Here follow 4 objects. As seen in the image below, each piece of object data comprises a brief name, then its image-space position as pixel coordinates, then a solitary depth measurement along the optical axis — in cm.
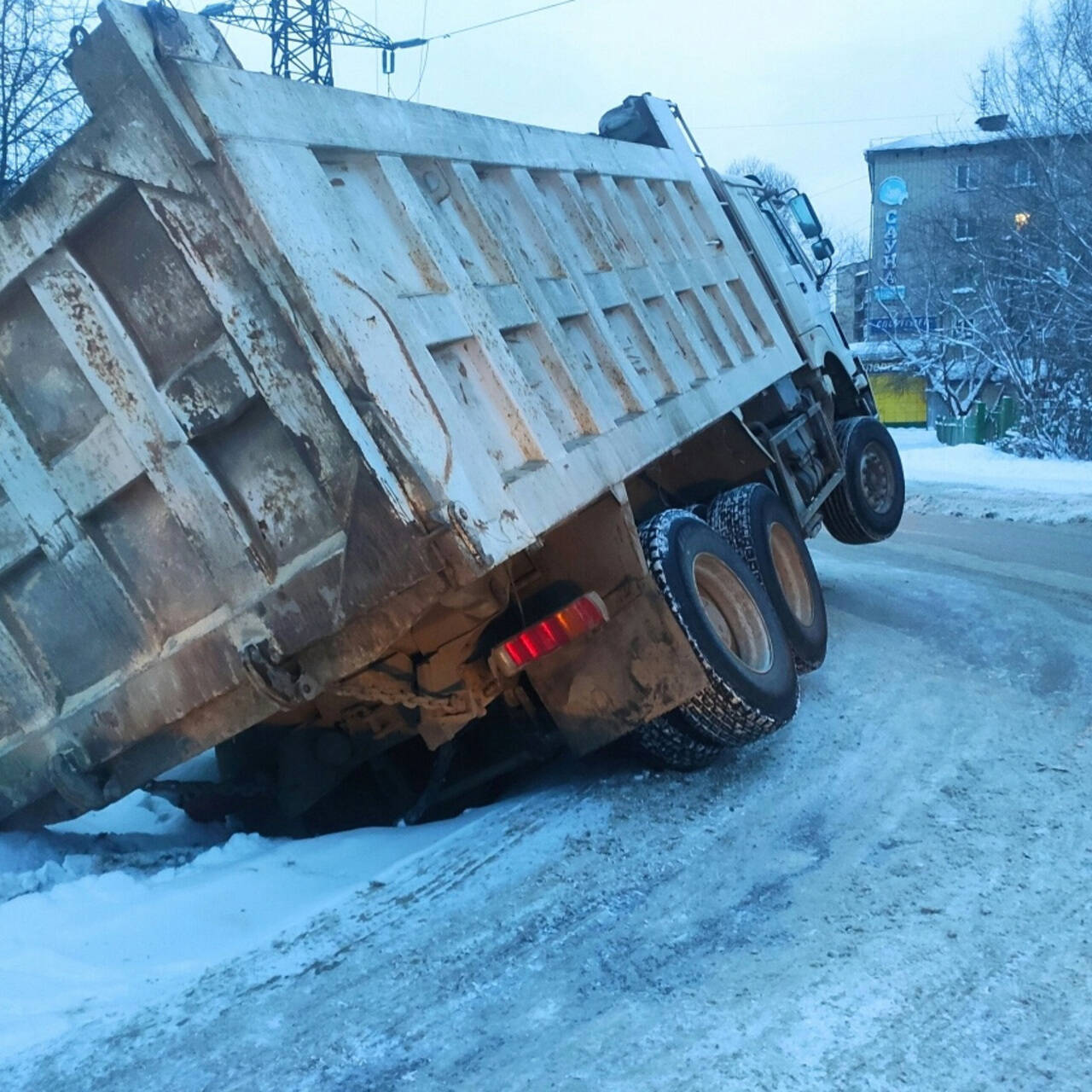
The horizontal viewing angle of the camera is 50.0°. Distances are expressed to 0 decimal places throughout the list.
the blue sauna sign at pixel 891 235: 3191
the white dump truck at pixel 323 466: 329
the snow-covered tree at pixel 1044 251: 1970
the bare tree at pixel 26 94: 1083
